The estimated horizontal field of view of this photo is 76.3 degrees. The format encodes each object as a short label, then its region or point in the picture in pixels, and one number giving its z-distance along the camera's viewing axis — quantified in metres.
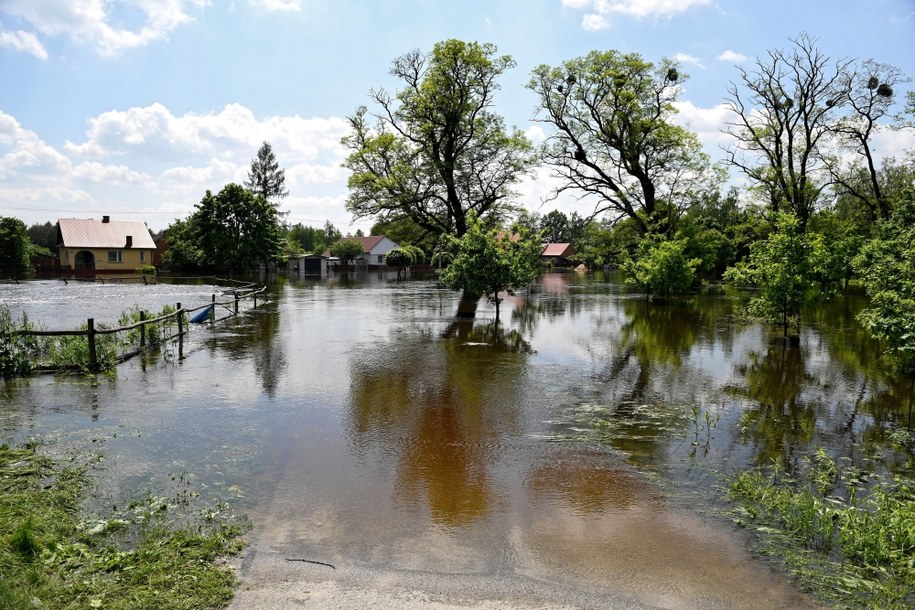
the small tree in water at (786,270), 15.71
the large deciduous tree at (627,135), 32.03
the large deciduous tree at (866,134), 31.53
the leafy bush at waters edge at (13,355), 11.65
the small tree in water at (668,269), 27.00
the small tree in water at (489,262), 21.50
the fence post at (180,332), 14.71
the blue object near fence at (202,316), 20.48
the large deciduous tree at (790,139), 32.56
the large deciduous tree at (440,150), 28.91
